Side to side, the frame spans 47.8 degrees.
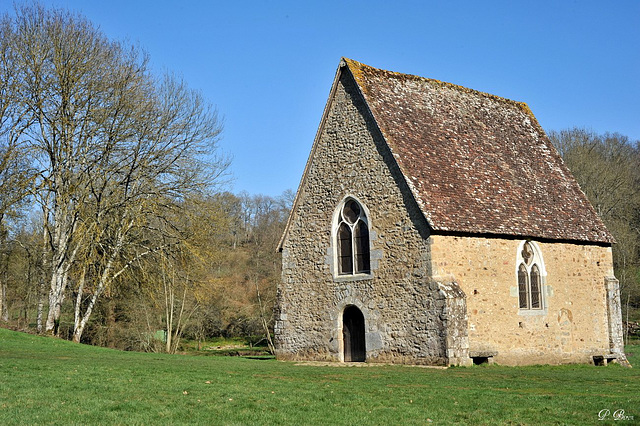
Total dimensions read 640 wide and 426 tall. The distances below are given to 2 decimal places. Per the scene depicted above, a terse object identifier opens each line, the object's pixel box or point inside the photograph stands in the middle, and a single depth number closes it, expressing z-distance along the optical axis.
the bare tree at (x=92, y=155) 27.77
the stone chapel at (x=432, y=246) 20.88
